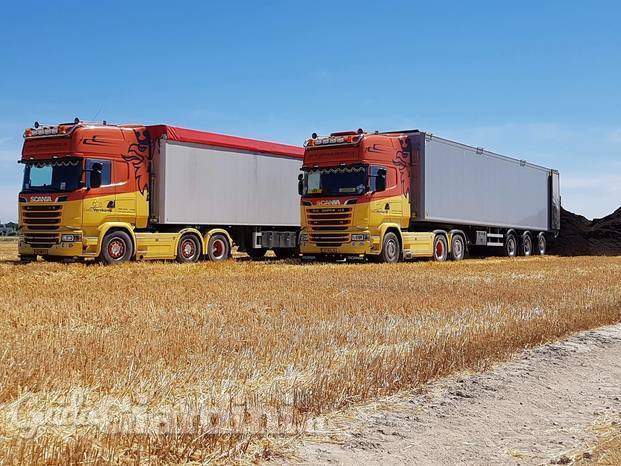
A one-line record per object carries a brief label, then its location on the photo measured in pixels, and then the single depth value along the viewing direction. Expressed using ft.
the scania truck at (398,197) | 77.82
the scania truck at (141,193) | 69.46
